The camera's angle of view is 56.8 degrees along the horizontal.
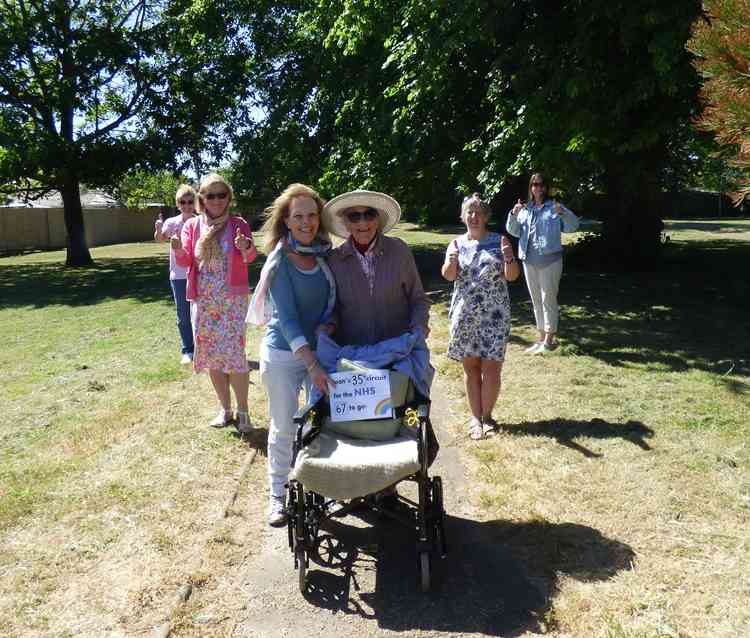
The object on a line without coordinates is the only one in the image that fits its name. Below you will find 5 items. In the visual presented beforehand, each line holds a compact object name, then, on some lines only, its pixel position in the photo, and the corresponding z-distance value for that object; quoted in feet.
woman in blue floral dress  18.08
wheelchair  10.77
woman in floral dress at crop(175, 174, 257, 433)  18.38
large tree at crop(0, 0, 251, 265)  68.85
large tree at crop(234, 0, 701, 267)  30.71
